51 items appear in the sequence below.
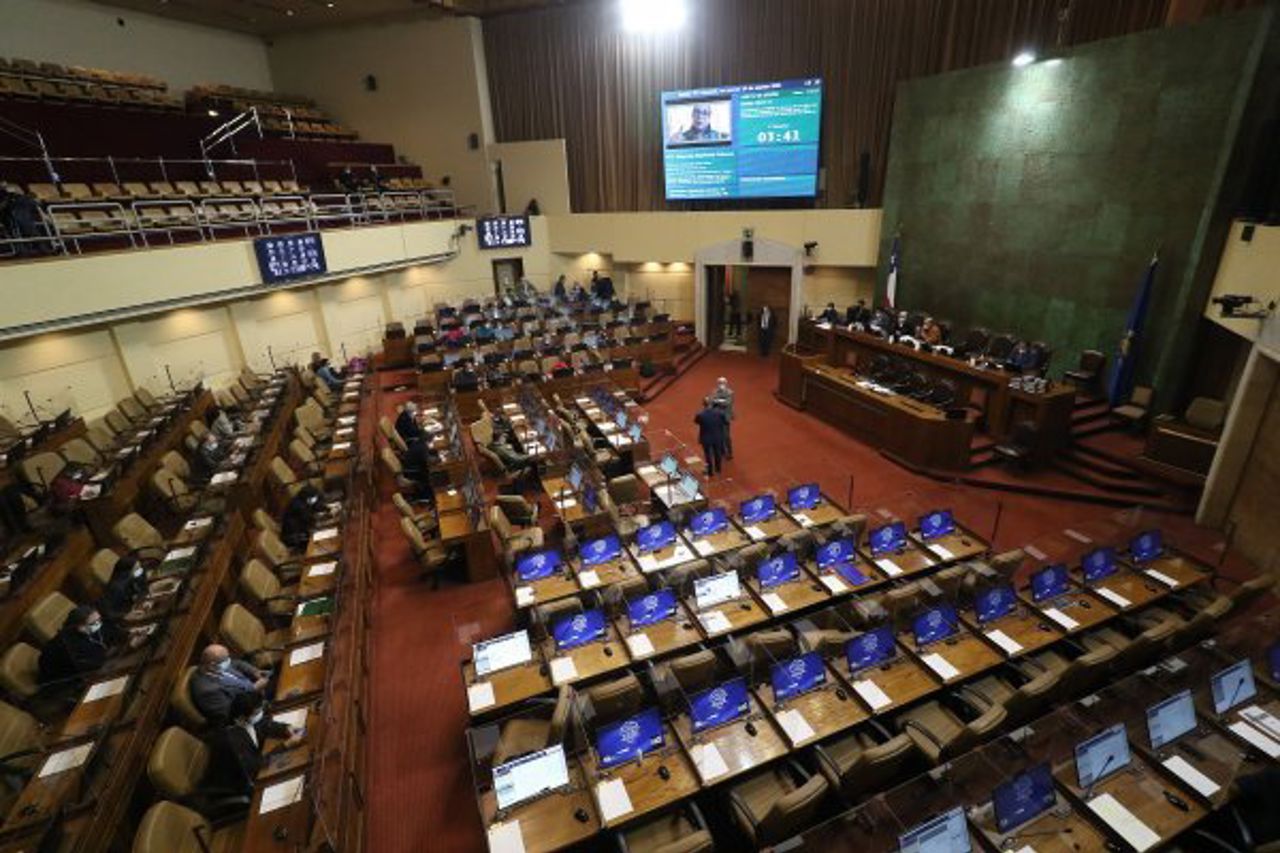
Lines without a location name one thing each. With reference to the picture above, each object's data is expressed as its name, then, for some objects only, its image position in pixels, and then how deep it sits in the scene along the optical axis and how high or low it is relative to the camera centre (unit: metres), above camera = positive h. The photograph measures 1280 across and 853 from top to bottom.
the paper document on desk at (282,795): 4.31 -3.90
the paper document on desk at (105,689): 5.16 -3.78
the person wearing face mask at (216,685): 4.96 -3.63
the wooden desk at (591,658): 5.38 -3.92
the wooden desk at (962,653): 5.34 -3.94
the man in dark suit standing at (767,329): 17.77 -3.96
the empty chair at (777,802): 4.12 -4.14
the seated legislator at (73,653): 5.41 -3.64
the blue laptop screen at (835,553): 6.77 -3.81
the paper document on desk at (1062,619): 5.84 -3.96
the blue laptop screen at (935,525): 7.27 -3.81
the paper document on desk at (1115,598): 6.15 -3.98
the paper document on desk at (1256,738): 4.61 -4.03
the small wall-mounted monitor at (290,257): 13.62 -1.25
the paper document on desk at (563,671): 5.33 -3.90
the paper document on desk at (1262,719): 4.76 -4.01
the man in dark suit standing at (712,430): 10.35 -3.84
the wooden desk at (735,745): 4.52 -3.95
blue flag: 10.45 -2.85
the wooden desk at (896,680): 5.04 -3.93
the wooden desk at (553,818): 4.11 -3.99
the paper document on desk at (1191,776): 4.32 -4.01
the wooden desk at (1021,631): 5.59 -3.96
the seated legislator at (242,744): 4.53 -3.81
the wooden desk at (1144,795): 4.12 -4.03
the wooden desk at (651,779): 4.30 -3.97
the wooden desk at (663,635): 5.64 -3.91
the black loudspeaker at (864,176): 16.36 +0.04
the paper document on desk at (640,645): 5.60 -3.90
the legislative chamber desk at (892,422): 10.32 -4.10
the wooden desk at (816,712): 4.76 -3.94
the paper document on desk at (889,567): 6.64 -3.92
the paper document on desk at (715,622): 5.86 -3.90
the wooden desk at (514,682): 5.16 -3.93
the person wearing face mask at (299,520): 8.24 -3.99
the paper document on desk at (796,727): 4.72 -3.93
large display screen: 16.89 +1.12
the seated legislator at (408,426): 10.45 -3.64
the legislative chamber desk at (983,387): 10.16 -3.59
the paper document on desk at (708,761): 4.48 -3.94
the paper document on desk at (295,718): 4.94 -3.88
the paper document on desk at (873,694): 4.99 -3.91
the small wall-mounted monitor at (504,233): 20.48 -1.31
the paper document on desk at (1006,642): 5.55 -3.94
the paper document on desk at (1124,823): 4.00 -4.02
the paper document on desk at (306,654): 5.59 -3.86
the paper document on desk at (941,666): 5.27 -3.92
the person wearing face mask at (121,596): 5.91 -3.70
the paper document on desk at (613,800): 4.23 -3.95
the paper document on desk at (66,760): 4.49 -3.76
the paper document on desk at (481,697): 5.09 -3.92
